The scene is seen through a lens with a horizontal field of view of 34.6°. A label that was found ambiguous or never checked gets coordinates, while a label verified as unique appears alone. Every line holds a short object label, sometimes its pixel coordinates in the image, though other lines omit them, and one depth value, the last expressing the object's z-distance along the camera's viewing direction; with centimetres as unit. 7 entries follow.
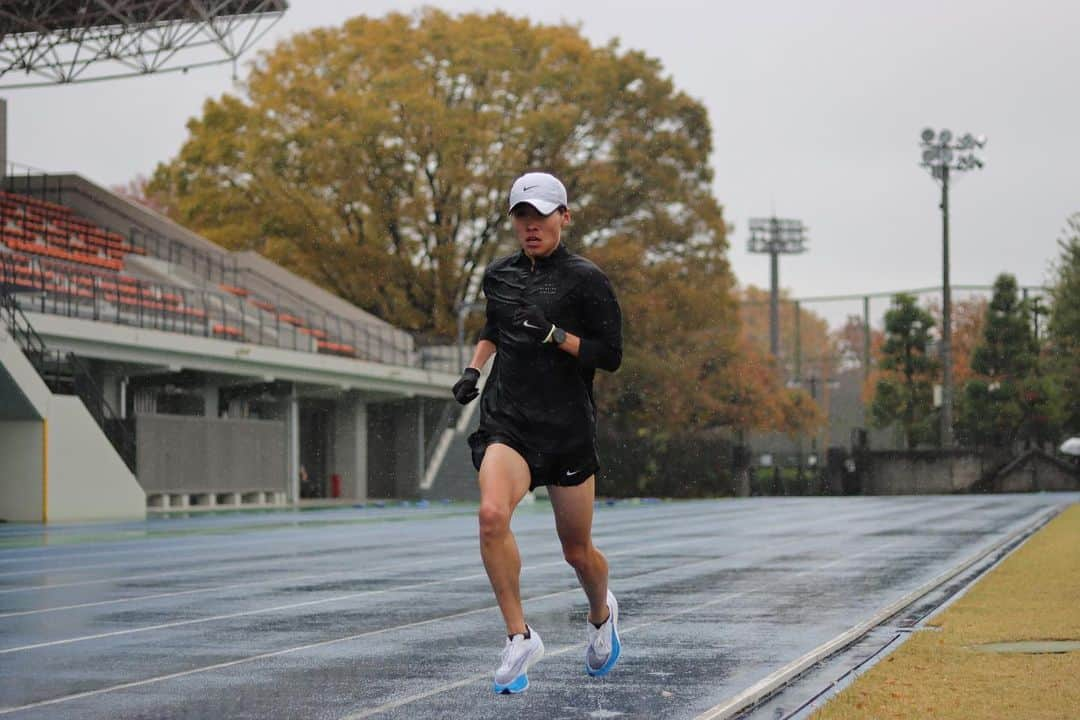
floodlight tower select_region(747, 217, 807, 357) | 10419
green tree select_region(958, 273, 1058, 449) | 6888
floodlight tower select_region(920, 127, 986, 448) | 6038
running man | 773
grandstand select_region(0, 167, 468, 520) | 3469
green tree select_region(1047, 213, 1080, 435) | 7062
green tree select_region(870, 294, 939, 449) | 7094
